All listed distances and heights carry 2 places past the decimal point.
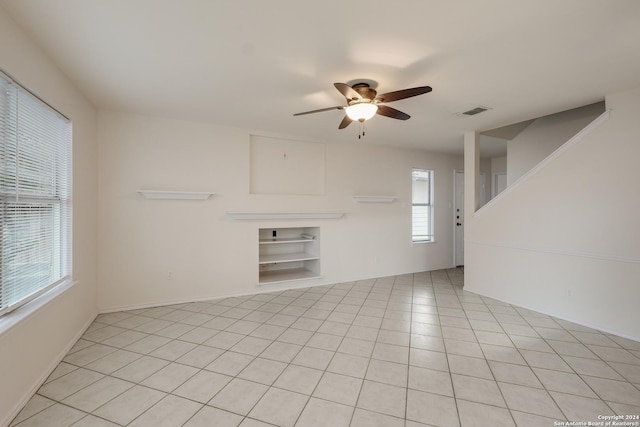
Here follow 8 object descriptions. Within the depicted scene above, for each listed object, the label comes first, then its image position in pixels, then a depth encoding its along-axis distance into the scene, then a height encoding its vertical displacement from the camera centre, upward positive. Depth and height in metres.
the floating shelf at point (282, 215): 4.24 -0.03
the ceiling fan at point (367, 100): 2.34 +0.98
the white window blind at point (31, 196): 1.85 +0.12
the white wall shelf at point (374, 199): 5.19 +0.27
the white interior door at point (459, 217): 6.47 -0.08
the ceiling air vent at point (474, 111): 3.43 +1.25
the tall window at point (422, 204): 6.07 +0.19
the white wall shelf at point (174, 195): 3.68 +0.24
